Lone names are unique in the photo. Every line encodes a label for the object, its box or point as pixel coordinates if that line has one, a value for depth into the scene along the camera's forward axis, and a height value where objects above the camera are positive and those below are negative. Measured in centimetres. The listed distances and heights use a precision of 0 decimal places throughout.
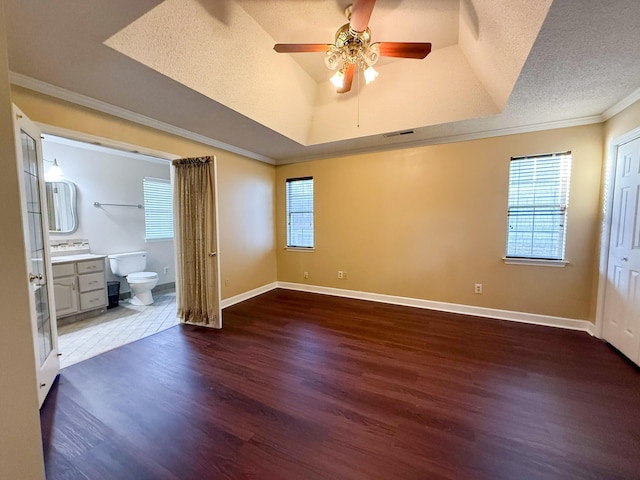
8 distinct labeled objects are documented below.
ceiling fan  201 +146
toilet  384 -84
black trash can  383 -107
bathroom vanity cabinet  316 -82
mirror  358 +25
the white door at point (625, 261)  229 -38
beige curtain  307 -21
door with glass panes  173 -20
